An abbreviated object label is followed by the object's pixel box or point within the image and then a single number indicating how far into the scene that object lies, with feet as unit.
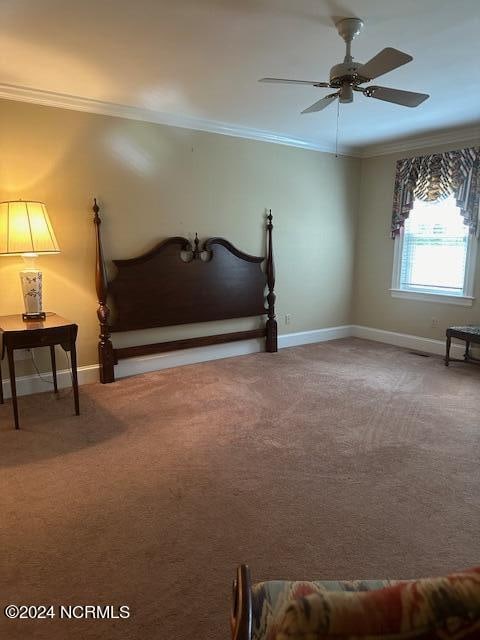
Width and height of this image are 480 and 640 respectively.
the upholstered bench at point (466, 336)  14.53
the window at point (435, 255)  16.06
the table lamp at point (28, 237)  10.29
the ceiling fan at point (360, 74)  7.11
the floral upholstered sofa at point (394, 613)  1.88
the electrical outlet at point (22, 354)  12.22
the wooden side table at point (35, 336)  9.88
